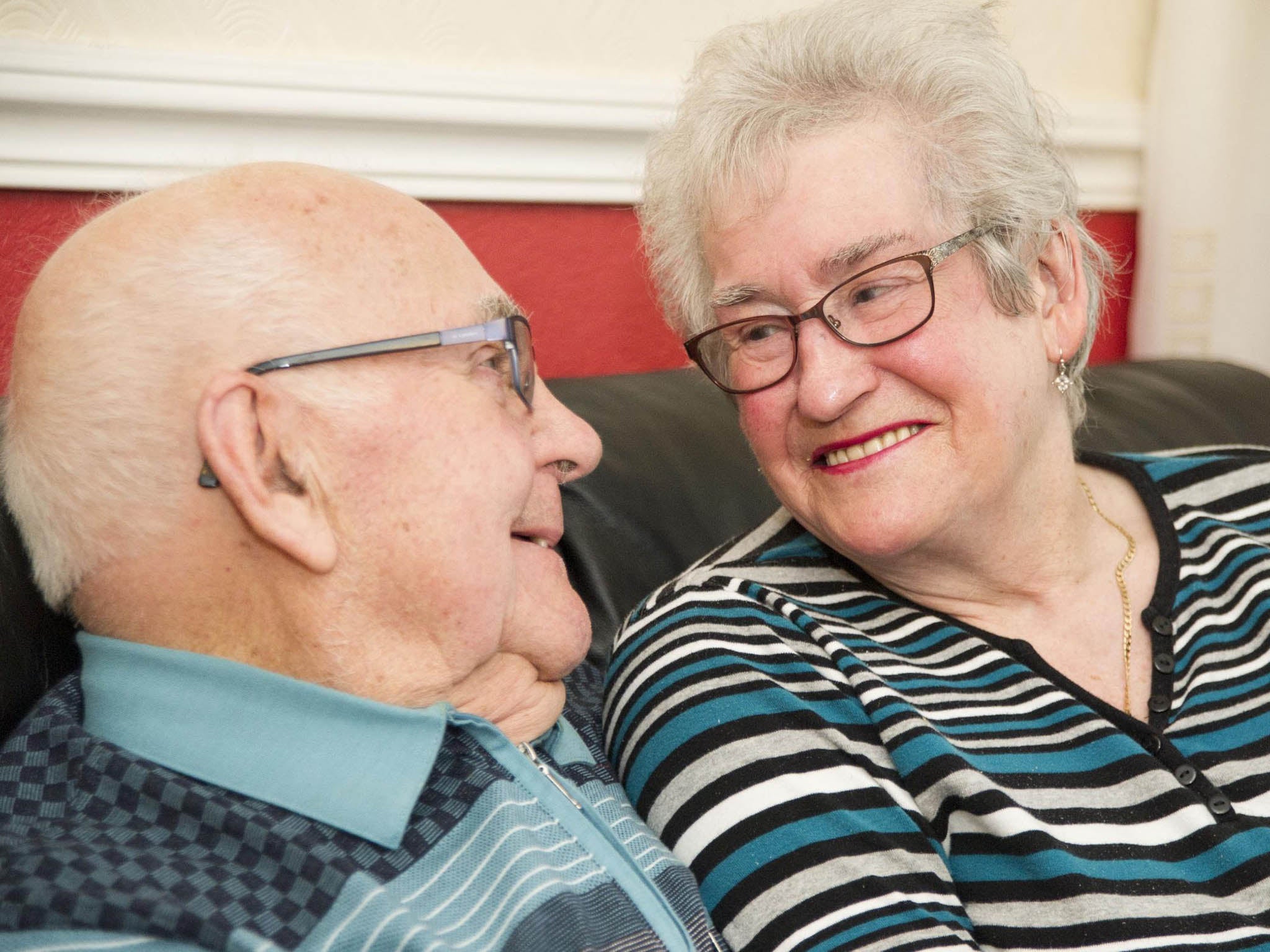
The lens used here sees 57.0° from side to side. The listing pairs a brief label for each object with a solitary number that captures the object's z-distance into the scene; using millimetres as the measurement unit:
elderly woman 1109
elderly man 956
